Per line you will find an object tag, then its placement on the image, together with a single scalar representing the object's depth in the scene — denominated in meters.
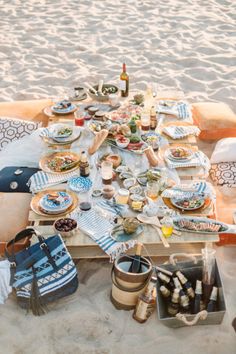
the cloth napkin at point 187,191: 5.39
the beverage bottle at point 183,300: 4.61
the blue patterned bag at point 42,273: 4.75
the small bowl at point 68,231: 4.96
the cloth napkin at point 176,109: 6.98
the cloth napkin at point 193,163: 5.88
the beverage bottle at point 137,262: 4.78
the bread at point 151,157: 5.91
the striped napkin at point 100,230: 4.91
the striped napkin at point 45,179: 5.62
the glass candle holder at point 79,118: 6.74
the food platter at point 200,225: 5.06
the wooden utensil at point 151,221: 5.02
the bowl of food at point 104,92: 7.34
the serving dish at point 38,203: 5.25
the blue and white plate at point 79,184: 5.53
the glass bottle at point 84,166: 5.73
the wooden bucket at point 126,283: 4.62
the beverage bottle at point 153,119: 6.66
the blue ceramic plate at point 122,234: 4.98
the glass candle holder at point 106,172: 5.61
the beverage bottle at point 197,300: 4.64
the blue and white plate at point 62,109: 7.07
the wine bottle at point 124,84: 7.30
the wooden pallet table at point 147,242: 4.98
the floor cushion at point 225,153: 6.32
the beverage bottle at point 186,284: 4.70
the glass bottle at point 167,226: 5.02
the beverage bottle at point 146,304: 4.60
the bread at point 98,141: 6.13
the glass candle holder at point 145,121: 6.57
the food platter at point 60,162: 5.86
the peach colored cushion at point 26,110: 7.21
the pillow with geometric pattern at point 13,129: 6.73
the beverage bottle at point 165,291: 4.66
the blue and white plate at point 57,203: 5.23
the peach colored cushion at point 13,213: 5.27
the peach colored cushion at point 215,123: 6.99
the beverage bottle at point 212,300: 4.63
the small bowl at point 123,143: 6.18
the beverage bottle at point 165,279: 4.72
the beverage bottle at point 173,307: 4.64
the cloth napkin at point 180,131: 6.45
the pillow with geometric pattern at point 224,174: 6.12
